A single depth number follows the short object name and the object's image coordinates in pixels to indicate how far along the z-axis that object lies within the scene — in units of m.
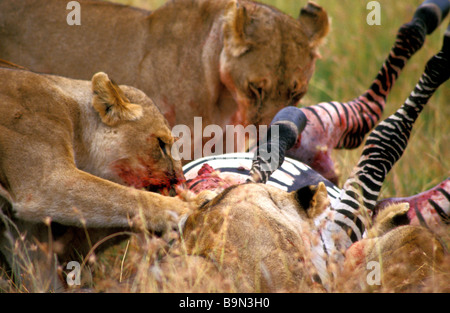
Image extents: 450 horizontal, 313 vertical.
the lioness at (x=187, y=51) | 7.74
